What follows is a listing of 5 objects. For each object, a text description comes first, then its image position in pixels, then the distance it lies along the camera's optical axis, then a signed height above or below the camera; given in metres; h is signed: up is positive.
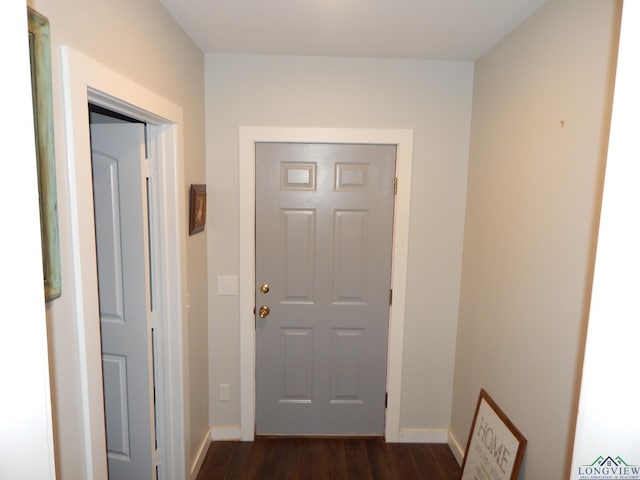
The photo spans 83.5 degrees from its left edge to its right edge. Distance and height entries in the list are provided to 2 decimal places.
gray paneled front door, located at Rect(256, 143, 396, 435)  2.22 -0.50
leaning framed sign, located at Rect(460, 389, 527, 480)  1.56 -1.12
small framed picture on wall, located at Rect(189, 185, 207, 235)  1.90 -0.02
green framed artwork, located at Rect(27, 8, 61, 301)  0.81 +0.13
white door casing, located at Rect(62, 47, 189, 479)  0.98 -0.03
